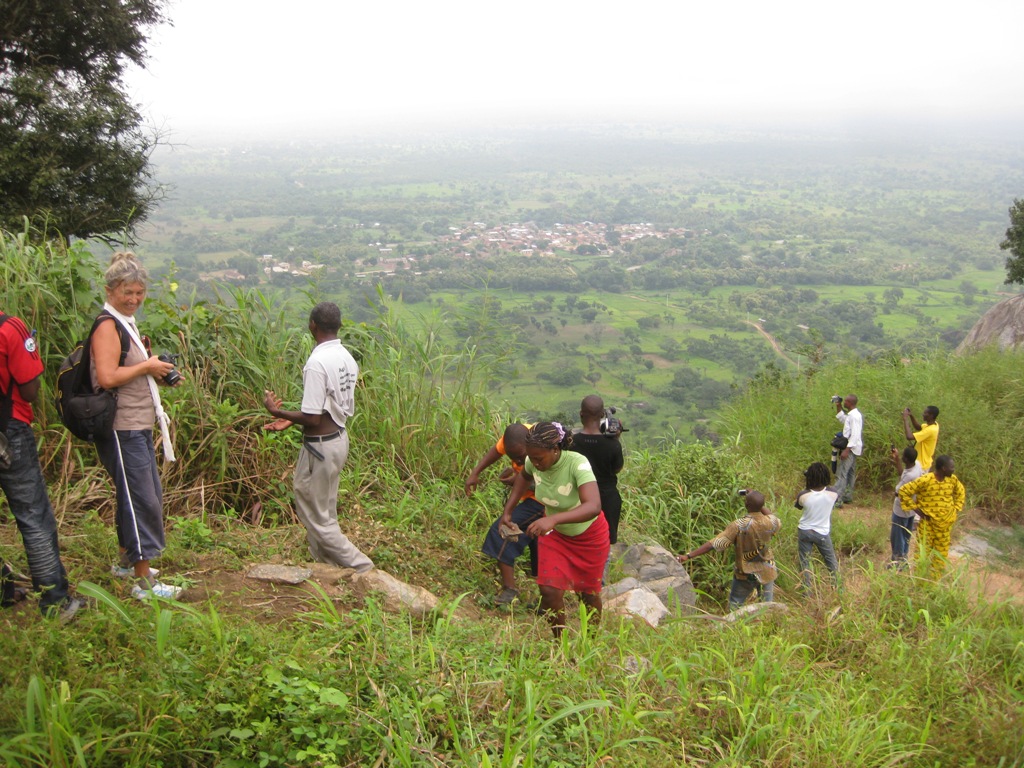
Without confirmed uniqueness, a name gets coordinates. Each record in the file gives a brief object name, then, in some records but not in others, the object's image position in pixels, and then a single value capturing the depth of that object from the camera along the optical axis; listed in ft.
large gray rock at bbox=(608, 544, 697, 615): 16.78
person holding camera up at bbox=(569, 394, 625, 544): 14.93
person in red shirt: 9.84
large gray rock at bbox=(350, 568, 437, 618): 12.03
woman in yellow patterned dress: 18.38
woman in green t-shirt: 12.04
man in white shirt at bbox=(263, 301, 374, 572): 12.44
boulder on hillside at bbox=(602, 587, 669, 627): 14.25
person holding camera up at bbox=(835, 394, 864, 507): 26.18
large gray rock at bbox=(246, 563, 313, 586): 12.40
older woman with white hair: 10.68
